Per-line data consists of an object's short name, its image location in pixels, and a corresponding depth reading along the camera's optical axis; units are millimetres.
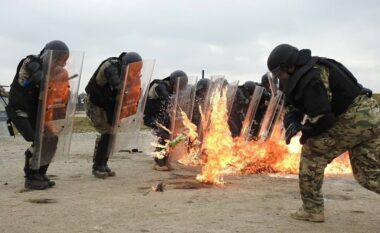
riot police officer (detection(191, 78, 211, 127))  9578
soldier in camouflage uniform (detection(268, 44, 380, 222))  4488
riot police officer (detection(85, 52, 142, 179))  7395
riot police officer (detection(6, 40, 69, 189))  6348
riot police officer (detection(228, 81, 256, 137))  10680
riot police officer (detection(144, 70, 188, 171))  8820
